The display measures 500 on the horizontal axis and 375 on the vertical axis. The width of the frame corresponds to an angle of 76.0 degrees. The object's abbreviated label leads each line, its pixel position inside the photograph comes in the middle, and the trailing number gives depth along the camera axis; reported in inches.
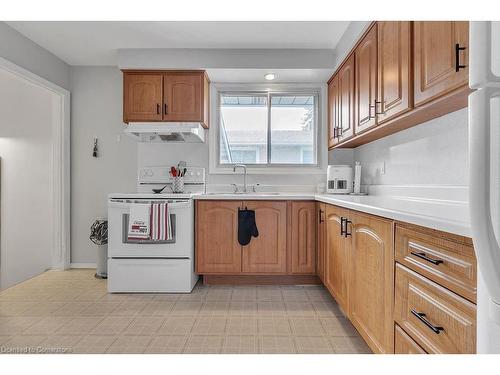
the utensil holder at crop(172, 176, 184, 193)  137.7
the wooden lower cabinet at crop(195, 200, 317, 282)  119.0
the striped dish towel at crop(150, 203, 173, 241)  110.8
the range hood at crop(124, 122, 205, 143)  126.6
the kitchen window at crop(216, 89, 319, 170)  147.2
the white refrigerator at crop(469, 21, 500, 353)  21.8
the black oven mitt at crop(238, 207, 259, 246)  117.1
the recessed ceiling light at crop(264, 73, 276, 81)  133.1
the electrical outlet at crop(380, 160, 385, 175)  109.1
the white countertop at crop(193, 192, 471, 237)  37.8
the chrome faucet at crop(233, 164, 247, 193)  141.0
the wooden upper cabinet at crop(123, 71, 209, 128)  128.9
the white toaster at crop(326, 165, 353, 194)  126.6
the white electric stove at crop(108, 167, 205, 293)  113.9
